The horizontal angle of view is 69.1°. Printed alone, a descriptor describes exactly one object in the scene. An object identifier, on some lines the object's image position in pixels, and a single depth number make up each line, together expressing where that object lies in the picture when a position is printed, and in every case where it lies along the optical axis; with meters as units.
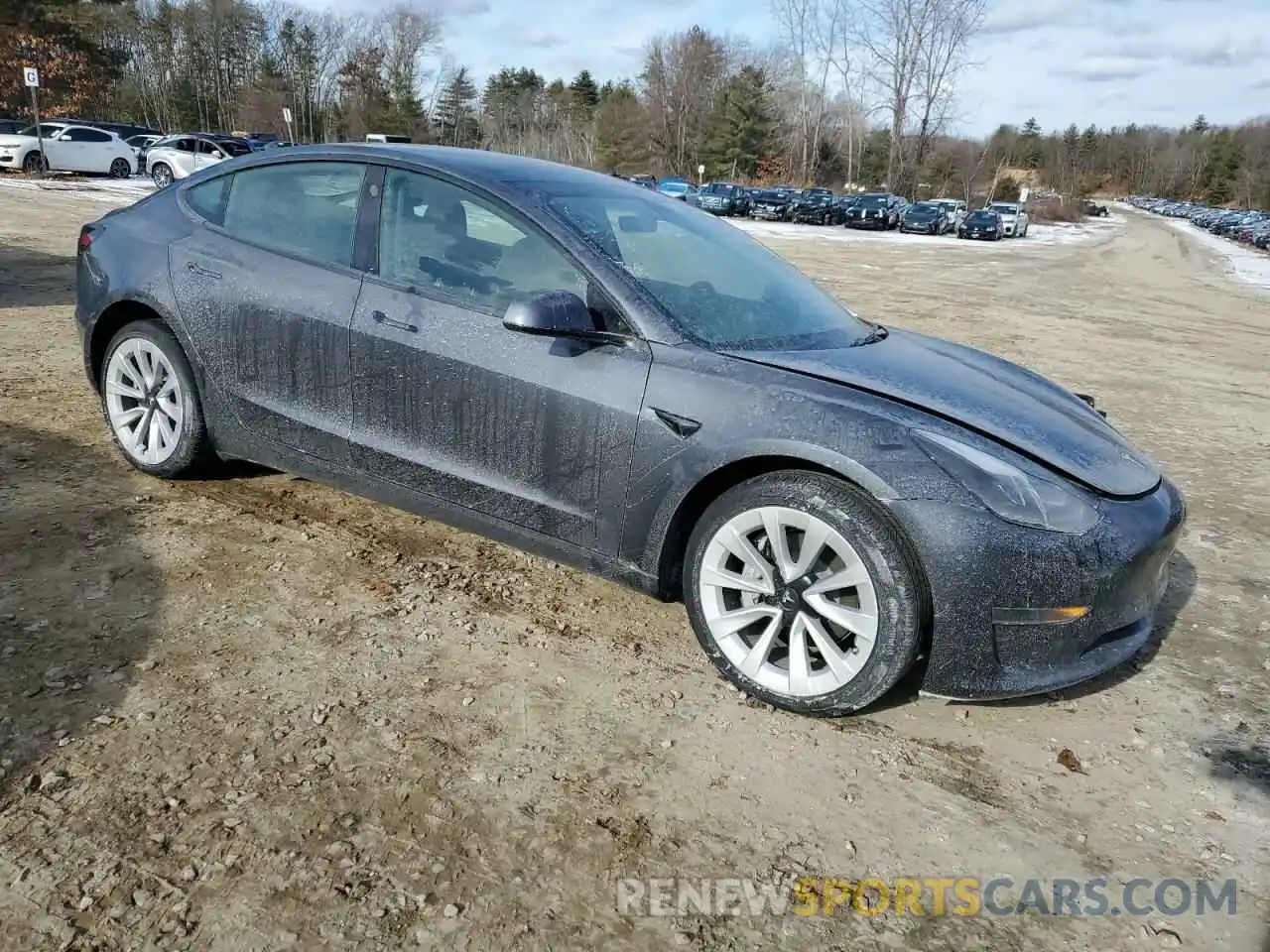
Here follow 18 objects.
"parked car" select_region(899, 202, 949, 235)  41.19
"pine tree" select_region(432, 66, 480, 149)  76.38
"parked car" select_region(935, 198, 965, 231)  42.62
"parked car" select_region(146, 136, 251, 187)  26.20
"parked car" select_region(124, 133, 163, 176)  29.59
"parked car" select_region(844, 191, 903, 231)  41.56
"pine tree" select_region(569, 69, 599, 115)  94.62
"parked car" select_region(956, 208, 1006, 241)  39.88
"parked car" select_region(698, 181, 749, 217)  42.06
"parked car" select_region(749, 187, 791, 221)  43.53
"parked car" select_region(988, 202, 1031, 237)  42.99
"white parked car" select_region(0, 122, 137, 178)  26.08
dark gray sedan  2.65
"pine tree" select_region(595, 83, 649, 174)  79.50
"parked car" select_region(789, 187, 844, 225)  43.31
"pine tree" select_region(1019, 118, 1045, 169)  121.34
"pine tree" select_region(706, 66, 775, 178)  76.56
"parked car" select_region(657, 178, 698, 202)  38.66
